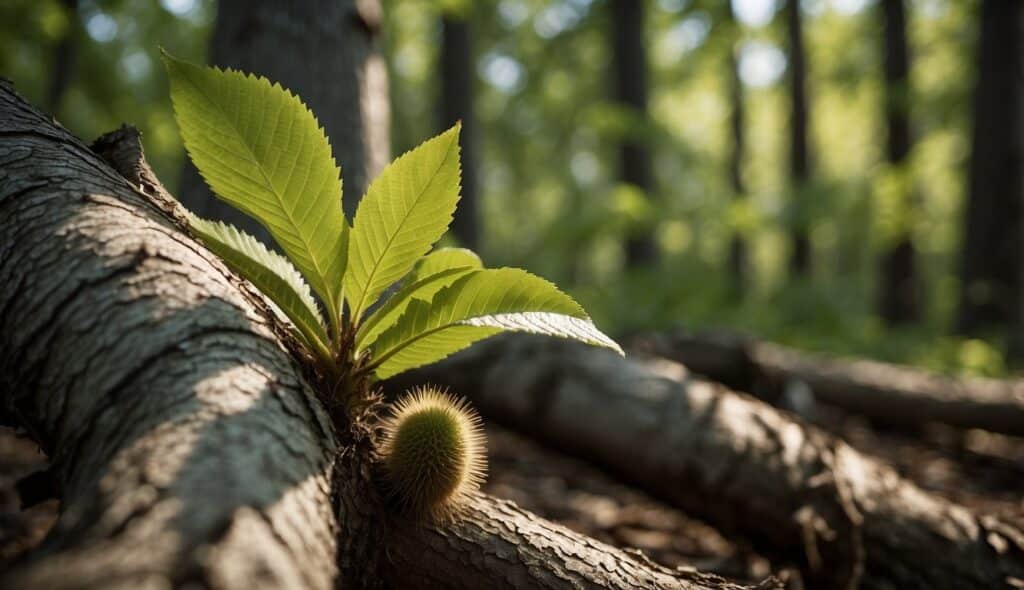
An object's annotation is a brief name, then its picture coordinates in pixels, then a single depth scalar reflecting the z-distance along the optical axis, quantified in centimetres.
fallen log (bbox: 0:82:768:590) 63
